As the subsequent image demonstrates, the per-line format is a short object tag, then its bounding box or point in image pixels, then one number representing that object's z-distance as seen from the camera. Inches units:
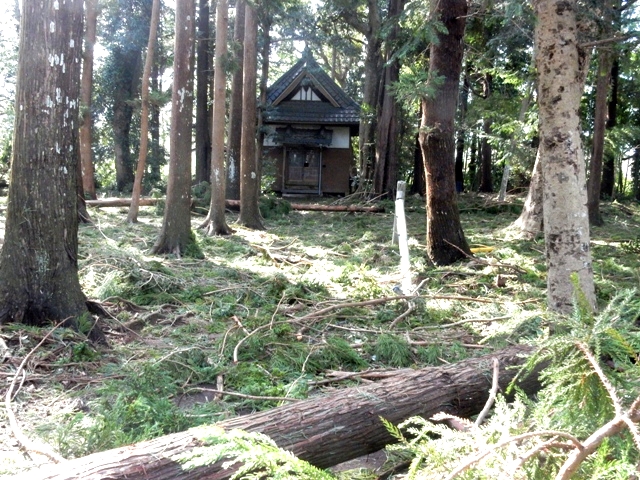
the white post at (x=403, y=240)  343.0
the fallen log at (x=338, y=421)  101.6
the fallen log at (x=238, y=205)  808.9
